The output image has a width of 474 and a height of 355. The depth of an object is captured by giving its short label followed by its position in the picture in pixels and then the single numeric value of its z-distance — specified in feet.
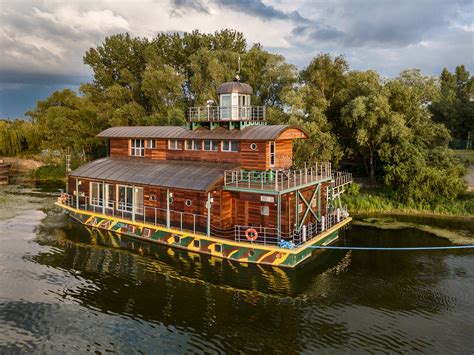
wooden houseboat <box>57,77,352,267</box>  77.62
